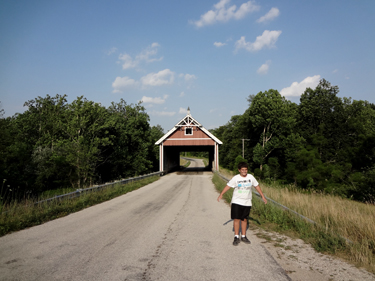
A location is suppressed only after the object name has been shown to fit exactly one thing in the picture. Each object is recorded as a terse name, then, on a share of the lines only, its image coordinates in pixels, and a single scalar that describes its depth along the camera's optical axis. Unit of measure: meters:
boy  5.33
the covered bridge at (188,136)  31.12
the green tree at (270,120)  44.41
